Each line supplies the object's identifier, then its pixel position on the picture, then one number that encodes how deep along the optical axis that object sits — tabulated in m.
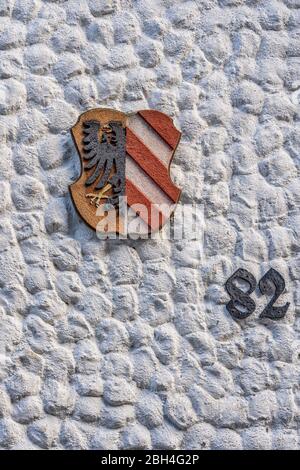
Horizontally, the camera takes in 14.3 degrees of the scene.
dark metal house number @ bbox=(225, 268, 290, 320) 4.78
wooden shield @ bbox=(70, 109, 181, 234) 4.70
